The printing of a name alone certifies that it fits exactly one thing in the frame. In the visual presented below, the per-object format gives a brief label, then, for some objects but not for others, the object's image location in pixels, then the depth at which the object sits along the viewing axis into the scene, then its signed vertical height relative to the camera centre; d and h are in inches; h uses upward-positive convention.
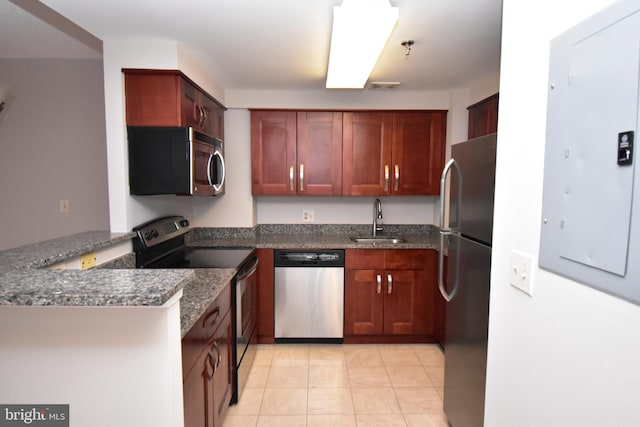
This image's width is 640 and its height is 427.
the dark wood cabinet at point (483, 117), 94.9 +24.0
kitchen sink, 123.1 -19.3
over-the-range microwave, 76.6 +7.1
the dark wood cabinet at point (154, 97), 76.3 +22.4
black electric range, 79.0 -20.0
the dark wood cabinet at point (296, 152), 116.4 +14.0
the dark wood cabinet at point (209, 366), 48.1 -32.0
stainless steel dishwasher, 109.0 -36.2
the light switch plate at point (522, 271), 38.7 -10.3
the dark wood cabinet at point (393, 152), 117.0 +14.3
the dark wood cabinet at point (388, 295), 109.7 -36.9
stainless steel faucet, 127.0 -10.9
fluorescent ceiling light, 54.2 +30.8
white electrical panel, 25.6 +3.4
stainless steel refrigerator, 56.8 -16.9
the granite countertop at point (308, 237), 109.3 -18.6
